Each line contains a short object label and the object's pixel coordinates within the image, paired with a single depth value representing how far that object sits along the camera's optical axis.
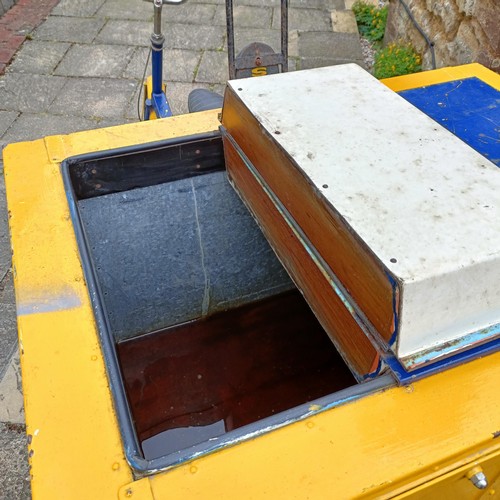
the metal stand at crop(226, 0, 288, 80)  2.47
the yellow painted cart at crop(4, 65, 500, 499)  1.09
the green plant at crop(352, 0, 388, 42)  5.86
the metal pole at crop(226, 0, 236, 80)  2.32
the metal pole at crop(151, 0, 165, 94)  2.69
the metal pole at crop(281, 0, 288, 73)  2.43
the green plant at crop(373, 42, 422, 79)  4.73
